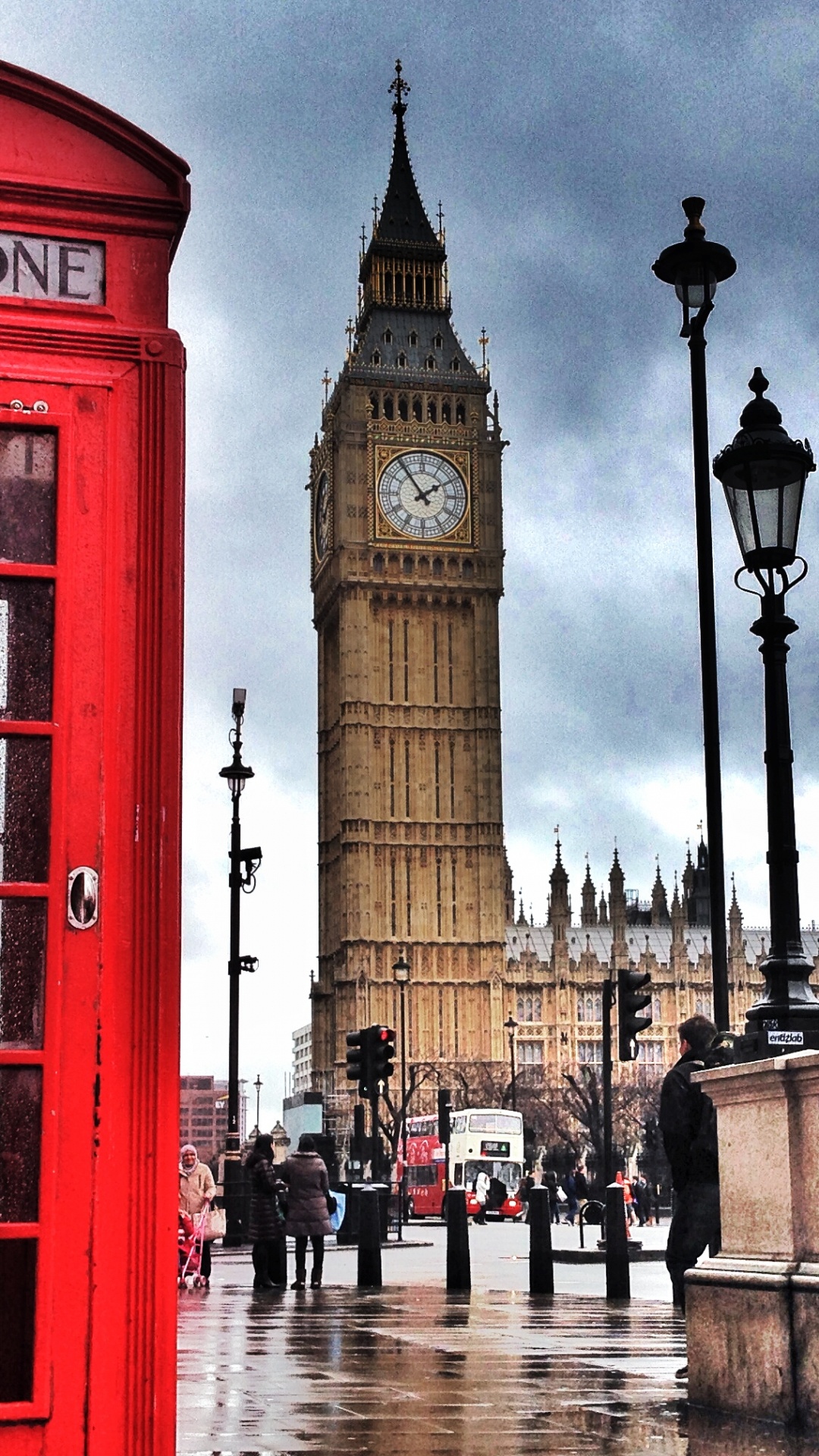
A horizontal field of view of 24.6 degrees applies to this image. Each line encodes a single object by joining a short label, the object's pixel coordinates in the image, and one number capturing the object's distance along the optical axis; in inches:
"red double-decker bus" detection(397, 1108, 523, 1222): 1788.9
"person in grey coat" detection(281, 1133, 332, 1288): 601.9
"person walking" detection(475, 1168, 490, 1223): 1692.9
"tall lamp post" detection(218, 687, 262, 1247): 898.1
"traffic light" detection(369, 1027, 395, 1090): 718.5
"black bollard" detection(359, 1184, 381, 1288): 581.9
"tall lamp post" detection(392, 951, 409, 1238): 1455.6
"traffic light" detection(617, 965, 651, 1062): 593.0
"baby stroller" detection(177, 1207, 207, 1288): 592.0
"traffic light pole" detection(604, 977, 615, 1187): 793.6
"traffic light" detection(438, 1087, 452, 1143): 1633.9
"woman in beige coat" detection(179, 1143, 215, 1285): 596.7
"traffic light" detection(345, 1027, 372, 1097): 724.0
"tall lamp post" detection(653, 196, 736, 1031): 338.6
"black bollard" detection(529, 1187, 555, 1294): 569.6
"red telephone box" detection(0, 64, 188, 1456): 111.6
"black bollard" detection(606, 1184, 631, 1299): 533.0
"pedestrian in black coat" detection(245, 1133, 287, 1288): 600.7
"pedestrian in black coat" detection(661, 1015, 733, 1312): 305.4
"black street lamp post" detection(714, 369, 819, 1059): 265.4
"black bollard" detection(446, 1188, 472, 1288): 589.0
